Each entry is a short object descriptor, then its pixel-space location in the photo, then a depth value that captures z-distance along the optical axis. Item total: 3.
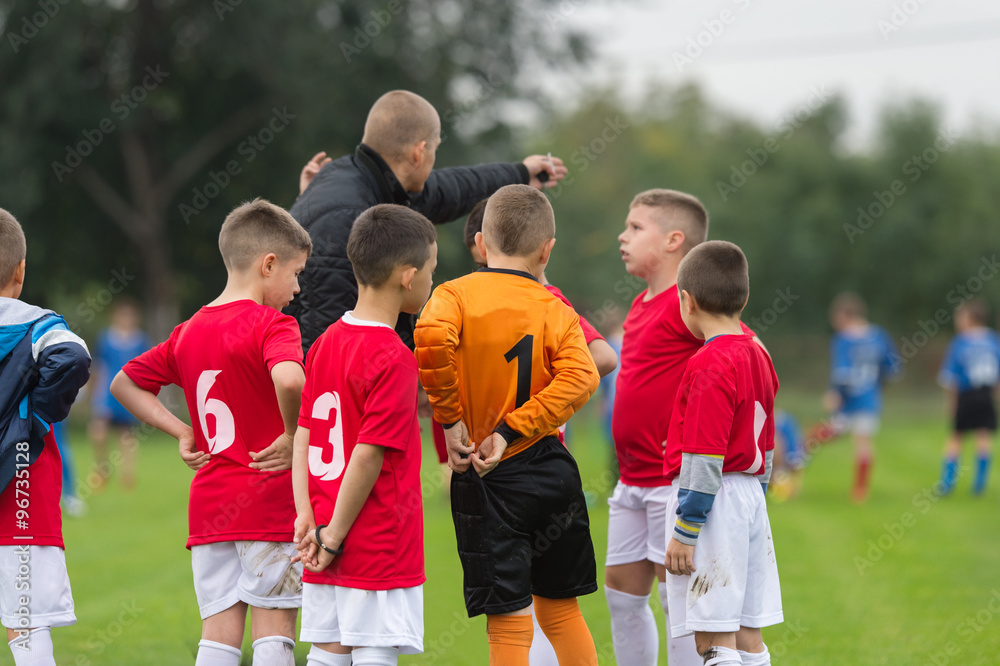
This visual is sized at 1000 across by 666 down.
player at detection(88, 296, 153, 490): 26.61
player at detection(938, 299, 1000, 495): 23.58
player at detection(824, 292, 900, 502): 23.86
